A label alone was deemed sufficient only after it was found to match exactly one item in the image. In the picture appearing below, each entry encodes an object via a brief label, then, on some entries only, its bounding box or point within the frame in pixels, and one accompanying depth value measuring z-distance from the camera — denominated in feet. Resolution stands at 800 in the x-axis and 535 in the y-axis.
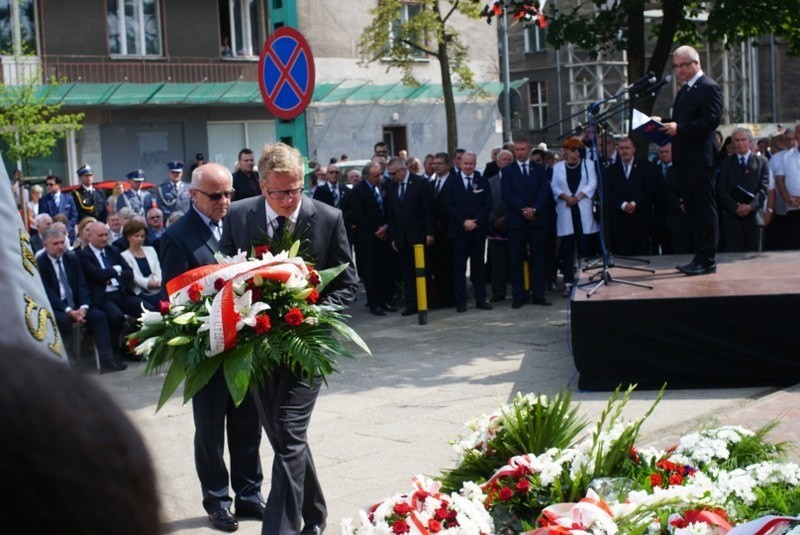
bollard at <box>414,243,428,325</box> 46.11
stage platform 30.94
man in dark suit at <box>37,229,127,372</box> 39.32
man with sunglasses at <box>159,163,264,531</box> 21.59
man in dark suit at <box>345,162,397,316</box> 51.98
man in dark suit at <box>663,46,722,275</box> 32.14
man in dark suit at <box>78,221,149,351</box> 40.11
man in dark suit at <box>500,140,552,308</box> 49.65
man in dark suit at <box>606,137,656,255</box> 50.08
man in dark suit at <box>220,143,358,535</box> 18.49
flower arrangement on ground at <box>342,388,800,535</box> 13.58
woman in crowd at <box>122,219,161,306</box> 40.75
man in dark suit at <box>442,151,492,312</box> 50.06
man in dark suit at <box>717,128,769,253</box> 48.93
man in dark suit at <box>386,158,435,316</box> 50.42
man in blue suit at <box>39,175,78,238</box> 70.74
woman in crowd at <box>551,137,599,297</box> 49.52
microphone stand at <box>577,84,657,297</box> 32.91
